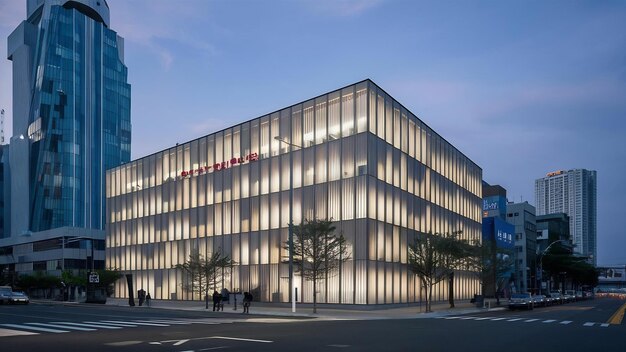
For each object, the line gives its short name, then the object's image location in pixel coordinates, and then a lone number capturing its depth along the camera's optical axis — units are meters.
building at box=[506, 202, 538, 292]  133.88
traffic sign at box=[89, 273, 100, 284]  62.88
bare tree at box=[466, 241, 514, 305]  54.38
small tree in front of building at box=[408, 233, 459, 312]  45.00
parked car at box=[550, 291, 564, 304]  64.82
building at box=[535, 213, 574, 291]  157.88
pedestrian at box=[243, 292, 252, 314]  41.70
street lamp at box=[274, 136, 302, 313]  39.83
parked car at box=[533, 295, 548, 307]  55.11
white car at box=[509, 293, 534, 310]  47.75
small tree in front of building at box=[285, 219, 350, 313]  41.53
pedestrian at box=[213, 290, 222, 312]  44.34
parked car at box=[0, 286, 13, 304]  53.28
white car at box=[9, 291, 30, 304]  53.72
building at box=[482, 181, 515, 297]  58.93
